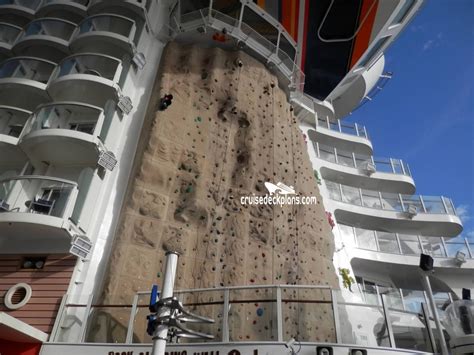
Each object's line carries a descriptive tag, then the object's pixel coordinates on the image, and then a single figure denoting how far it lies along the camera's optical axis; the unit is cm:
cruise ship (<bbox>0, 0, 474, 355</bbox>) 736
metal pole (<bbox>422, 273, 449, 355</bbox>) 645
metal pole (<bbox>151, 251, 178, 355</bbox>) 435
